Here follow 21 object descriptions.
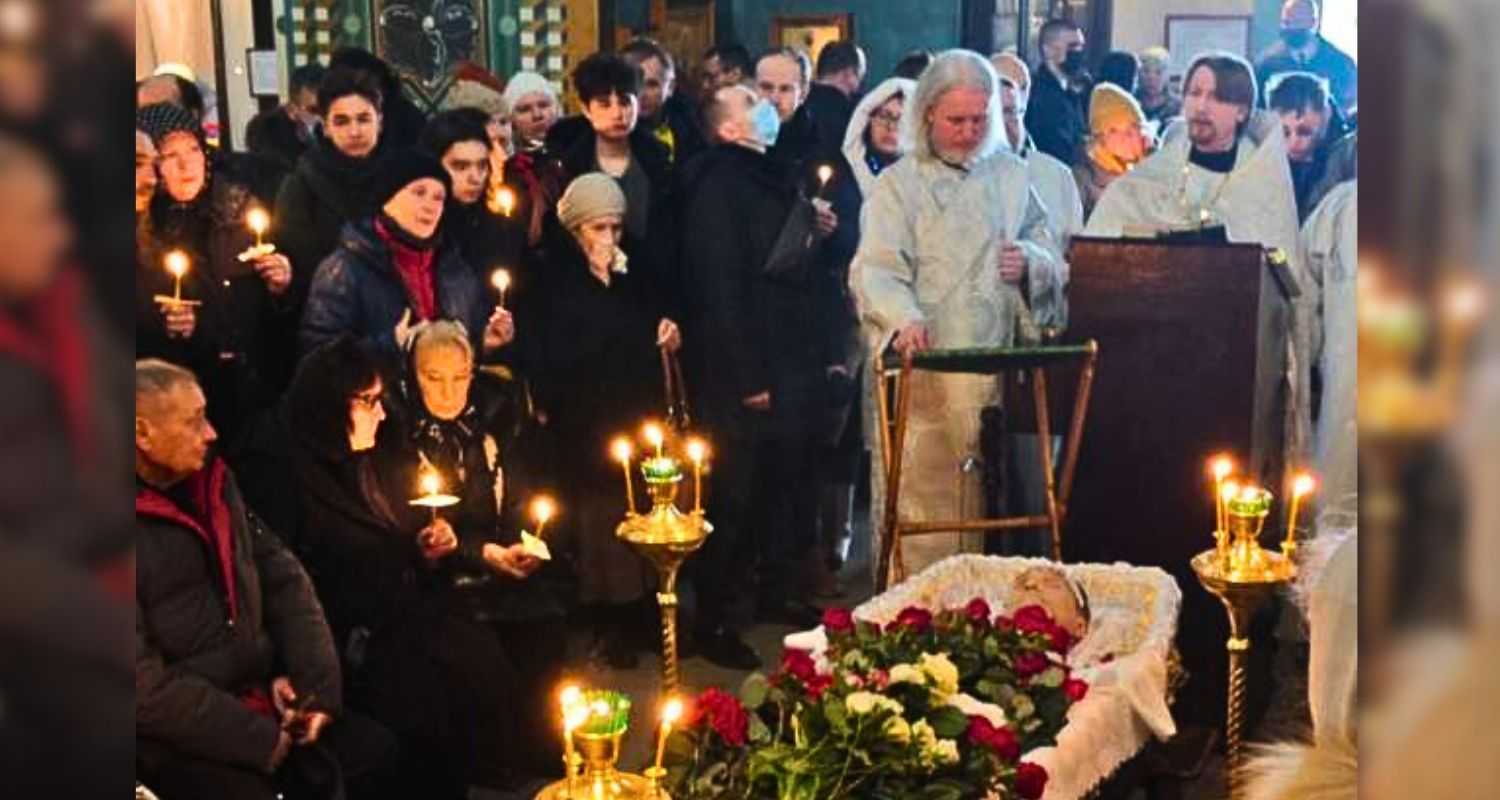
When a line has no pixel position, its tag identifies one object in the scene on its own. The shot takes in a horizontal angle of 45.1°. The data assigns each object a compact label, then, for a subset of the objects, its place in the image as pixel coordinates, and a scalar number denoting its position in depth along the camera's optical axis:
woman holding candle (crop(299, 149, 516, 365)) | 3.10
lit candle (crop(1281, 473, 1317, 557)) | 2.61
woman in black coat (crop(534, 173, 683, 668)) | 3.62
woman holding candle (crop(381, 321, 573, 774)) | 3.11
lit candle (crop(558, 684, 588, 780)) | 1.92
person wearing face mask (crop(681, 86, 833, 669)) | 3.82
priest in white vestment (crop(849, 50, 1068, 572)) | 3.82
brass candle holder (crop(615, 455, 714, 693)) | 2.73
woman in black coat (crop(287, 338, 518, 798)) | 2.94
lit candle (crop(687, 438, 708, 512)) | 2.83
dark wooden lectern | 3.42
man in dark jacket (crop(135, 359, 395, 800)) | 2.40
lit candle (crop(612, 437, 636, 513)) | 2.87
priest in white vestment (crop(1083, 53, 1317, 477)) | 3.70
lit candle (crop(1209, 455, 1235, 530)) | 2.72
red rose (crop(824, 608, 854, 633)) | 2.82
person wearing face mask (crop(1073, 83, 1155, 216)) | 3.94
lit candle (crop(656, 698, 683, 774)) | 2.13
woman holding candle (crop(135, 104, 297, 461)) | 2.81
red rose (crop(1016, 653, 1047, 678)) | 2.69
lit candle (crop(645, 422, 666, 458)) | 3.07
